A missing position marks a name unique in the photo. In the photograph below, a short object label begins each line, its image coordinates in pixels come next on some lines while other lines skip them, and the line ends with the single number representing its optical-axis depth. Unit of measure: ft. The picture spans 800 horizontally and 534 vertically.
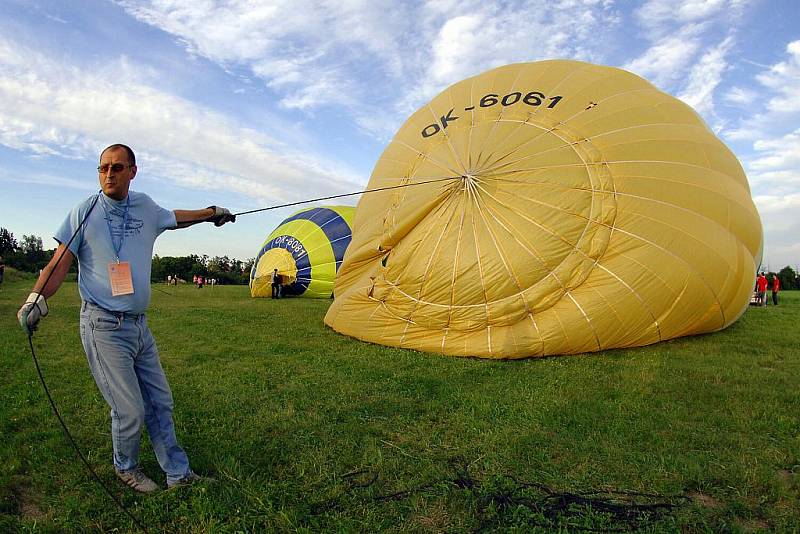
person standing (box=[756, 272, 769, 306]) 44.75
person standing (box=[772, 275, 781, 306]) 47.32
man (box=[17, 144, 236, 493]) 9.20
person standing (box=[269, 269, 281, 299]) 49.83
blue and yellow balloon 49.42
